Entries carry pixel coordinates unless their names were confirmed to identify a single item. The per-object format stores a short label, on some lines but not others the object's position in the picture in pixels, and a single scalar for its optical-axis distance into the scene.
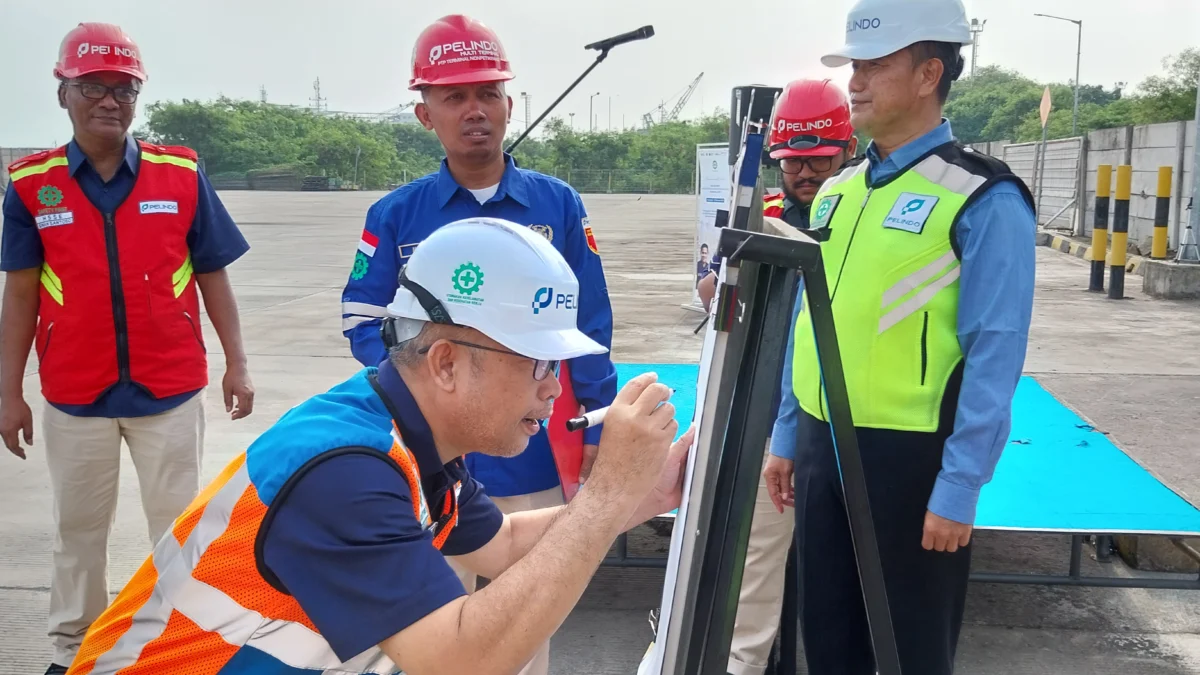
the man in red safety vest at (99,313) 3.25
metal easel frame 1.63
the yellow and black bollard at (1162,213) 12.09
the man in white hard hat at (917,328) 2.14
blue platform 3.53
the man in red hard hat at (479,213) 2.79
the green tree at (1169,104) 25.22
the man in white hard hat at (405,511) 1.39
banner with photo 9.91
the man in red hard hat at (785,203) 3.29
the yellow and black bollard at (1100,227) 12.59
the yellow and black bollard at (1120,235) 11.97
